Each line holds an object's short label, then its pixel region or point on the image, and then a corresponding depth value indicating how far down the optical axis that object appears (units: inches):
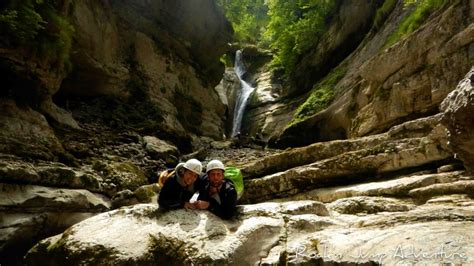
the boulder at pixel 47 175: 299.1
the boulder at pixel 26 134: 352.2
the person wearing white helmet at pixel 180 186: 194.9
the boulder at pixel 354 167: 275.0
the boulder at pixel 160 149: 563.5
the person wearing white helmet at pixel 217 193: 190.7
